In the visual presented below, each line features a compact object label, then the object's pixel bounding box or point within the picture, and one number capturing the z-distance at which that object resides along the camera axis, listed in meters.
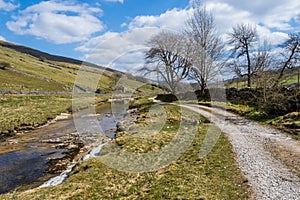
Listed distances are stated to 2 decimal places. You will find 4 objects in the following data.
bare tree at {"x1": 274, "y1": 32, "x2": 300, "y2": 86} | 27.84
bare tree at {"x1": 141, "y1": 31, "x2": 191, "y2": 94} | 33.25
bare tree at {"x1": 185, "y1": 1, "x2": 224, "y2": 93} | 33.09
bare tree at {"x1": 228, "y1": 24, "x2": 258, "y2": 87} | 34.00
